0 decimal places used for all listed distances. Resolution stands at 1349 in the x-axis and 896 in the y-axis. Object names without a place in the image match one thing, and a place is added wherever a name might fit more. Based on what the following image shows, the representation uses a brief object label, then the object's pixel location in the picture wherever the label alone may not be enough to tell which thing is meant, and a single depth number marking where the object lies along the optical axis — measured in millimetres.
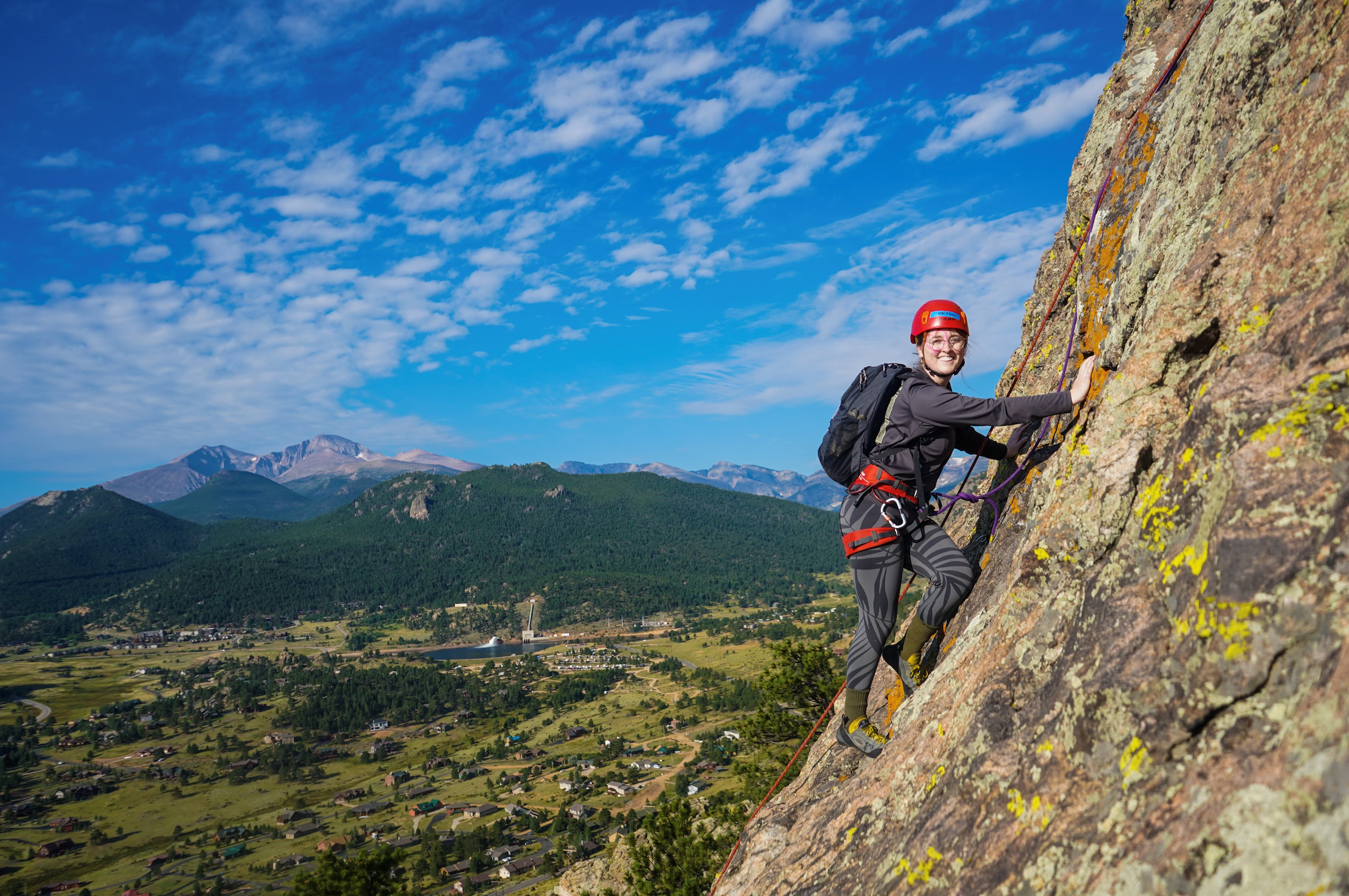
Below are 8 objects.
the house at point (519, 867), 59531
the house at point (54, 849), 74625
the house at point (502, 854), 63062
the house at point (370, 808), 79625
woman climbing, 6160
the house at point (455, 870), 61250
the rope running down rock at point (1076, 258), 6310
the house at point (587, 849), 59125
